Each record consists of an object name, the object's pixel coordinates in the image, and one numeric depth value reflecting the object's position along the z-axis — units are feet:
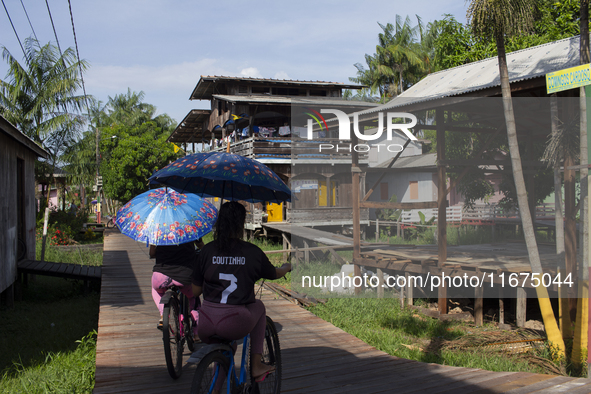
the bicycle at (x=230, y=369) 10.40
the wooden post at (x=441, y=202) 33.96
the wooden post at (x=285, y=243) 69.10
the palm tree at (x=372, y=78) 140.67
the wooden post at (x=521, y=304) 30.78
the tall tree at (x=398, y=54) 132.67
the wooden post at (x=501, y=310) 32.42
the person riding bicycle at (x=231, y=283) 11.20
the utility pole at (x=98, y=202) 99.77
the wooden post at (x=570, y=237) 26.35
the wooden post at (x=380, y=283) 40.63
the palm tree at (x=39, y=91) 75.36
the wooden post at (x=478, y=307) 33.00
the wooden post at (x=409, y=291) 38.53
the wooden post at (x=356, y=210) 40.98
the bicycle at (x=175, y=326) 15.69
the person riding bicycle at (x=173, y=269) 17.43
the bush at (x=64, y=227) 67.97
